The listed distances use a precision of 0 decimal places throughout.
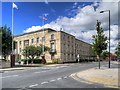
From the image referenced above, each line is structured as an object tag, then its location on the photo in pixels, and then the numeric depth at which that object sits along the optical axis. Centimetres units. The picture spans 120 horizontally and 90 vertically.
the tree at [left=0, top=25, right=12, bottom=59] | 1847
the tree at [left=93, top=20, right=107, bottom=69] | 1360
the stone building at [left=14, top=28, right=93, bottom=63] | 3047
